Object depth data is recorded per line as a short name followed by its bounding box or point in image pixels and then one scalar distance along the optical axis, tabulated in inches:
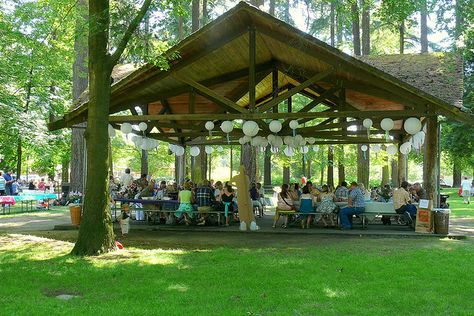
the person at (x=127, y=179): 642.8
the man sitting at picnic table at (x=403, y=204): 426.9
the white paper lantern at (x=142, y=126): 484.7
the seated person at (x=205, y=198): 468.8
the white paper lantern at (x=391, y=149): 581.0
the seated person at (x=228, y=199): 470.4
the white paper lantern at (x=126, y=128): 460.8
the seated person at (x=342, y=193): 466.9
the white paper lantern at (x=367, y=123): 440.3
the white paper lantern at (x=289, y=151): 618.4
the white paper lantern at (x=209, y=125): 482.3
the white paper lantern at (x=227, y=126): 443.5
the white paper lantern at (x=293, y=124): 485.1
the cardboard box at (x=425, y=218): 406.6
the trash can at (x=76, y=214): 461.4
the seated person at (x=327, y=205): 446.0
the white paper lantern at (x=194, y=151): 632.9
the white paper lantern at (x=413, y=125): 392.8
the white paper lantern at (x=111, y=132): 469.5
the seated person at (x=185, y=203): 462.0
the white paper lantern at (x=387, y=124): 422.6
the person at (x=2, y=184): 682.7
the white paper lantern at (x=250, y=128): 409.7
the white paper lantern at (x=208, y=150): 645.2
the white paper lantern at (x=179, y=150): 634.2
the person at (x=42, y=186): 995.3
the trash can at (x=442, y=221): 399.2
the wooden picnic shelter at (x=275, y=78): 374.6
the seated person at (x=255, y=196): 533.0
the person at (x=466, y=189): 836.0
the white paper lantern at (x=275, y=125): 463.5
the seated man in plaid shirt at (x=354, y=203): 432.8
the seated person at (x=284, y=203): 452.4
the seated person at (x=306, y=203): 446.6
